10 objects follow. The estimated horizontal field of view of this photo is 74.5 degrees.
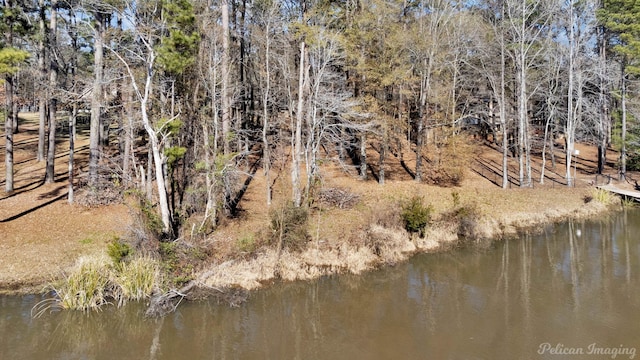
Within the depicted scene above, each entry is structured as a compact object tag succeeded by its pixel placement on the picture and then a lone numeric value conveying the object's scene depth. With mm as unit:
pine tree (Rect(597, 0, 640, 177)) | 27234
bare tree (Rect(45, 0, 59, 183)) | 20078
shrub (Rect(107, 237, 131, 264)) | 11742
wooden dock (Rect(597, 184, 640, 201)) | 25480
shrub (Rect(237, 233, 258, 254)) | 14336
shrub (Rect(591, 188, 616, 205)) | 25078
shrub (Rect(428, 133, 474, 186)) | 26312
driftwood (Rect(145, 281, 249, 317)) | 11352
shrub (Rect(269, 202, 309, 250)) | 14727
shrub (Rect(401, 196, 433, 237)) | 17547
